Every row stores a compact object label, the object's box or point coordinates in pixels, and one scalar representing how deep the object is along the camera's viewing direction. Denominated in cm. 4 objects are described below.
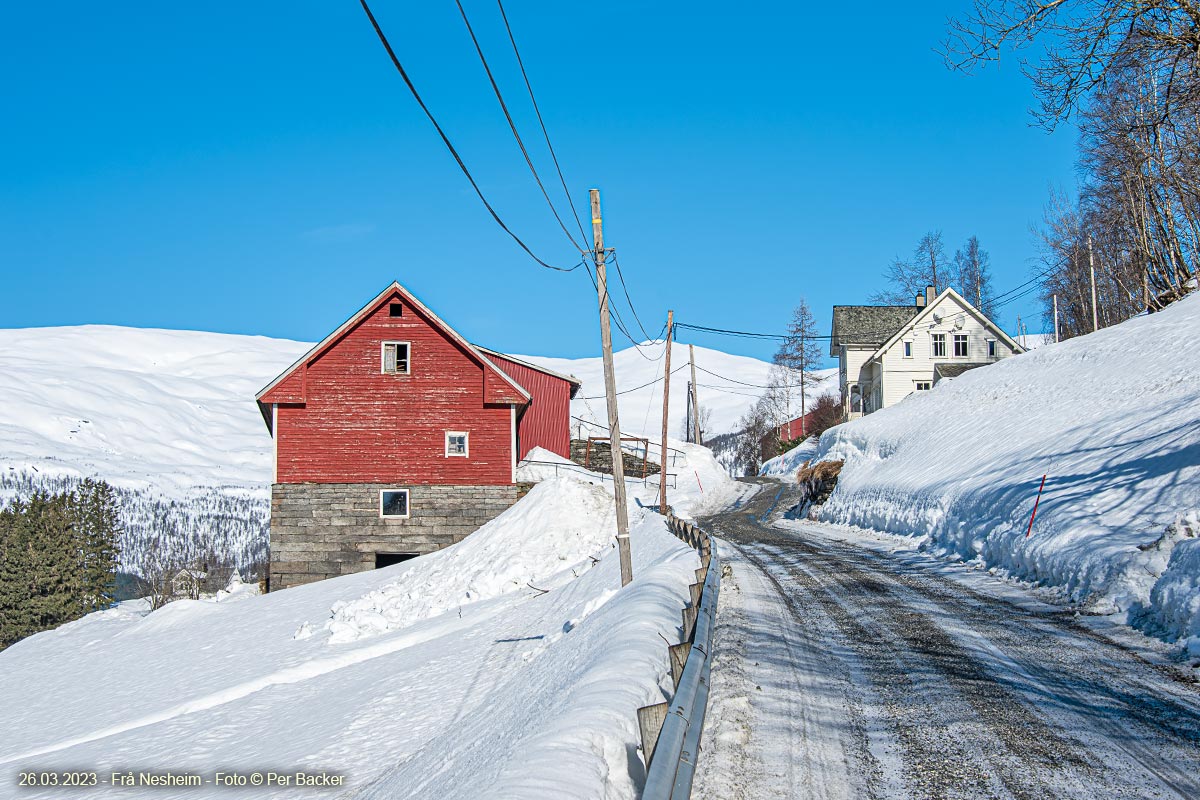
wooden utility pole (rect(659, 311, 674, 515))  3844
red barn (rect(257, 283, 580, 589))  3225
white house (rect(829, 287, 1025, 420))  5775
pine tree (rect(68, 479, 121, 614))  7306
